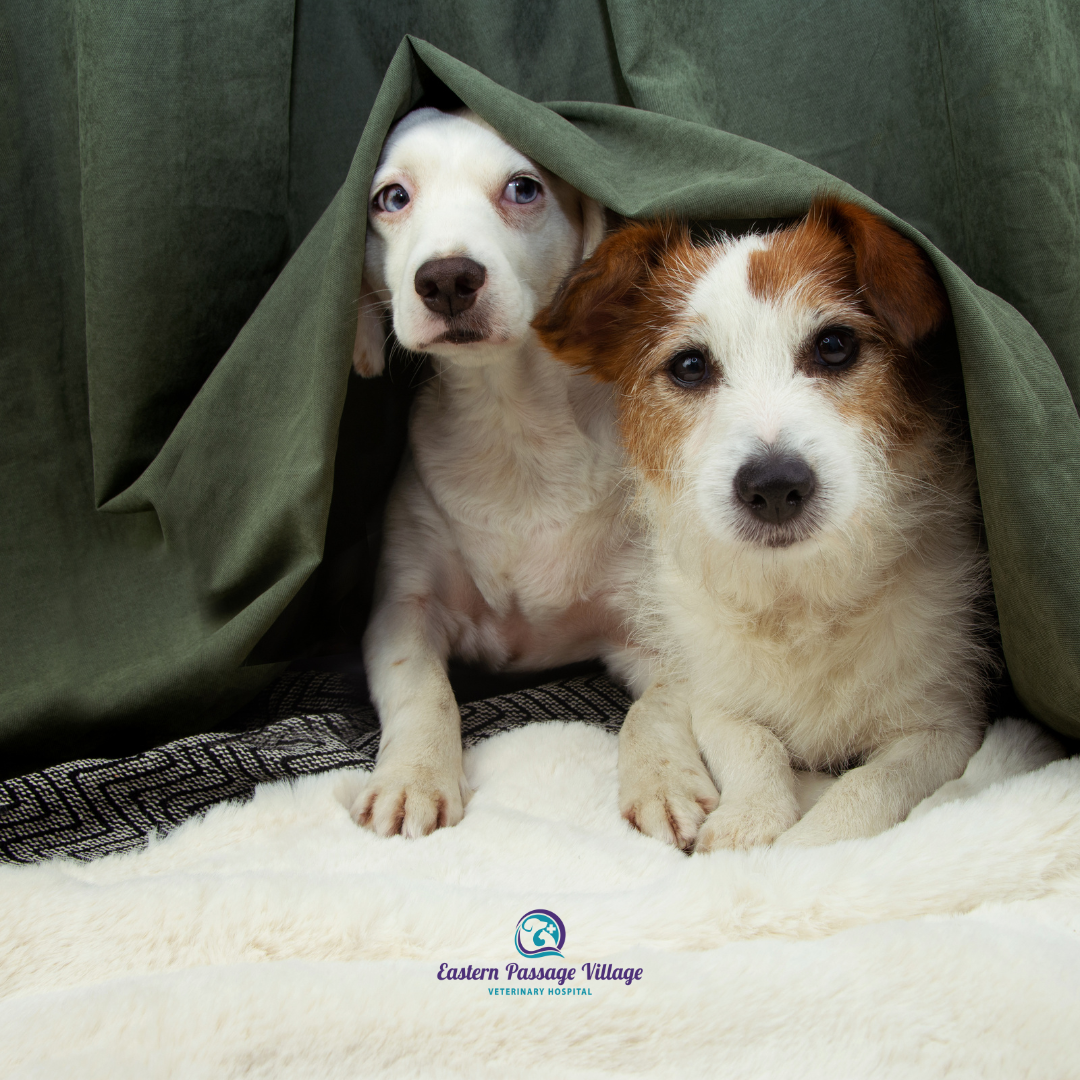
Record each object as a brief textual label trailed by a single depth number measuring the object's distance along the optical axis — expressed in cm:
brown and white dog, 57
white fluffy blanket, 47
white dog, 65
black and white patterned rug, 58
